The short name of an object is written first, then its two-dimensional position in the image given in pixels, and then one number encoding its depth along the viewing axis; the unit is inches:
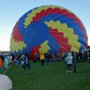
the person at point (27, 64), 436.9
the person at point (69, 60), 364.8
